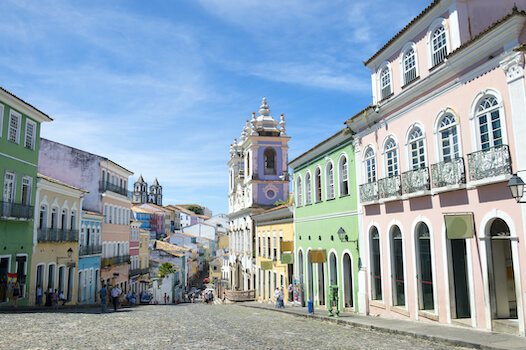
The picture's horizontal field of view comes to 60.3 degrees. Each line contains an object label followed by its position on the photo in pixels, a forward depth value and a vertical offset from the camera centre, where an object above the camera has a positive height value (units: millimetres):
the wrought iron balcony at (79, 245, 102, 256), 29450 +218
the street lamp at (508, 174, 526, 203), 9328 +1216
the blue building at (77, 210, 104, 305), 29508 -219
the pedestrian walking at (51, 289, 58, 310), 23094 -2176
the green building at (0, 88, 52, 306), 19625 +3116
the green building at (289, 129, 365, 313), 18531 +1201
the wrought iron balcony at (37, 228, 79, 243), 23173 +1030
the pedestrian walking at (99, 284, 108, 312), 19845 -1915
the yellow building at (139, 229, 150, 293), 46156 -768
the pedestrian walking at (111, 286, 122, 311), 21484 -1978
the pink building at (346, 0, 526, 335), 10383 +2093
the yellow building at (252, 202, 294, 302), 27234 -39
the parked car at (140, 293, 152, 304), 39794 -4038
